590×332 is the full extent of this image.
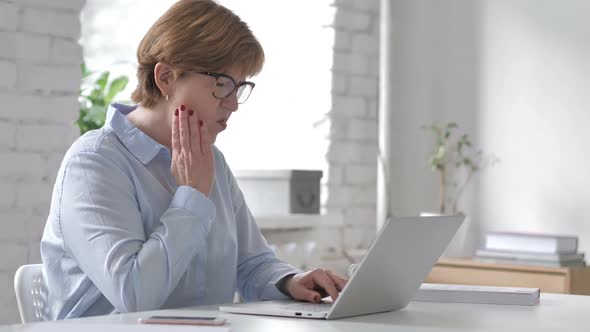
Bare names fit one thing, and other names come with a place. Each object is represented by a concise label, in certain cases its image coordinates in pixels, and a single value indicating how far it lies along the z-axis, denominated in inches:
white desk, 104.7
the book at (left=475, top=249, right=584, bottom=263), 195.5
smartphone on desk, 101.9
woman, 116.8
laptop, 108.5
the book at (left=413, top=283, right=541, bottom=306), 124.1
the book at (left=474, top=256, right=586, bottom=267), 195.8
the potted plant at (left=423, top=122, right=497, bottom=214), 217.0
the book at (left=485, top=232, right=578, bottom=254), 195.9
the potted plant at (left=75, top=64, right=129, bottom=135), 191.1
